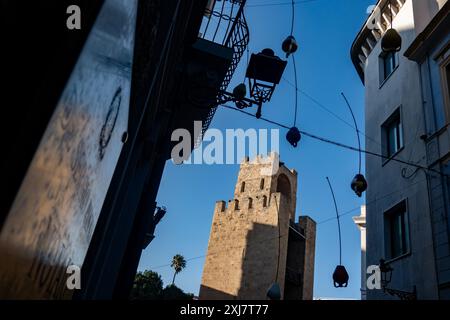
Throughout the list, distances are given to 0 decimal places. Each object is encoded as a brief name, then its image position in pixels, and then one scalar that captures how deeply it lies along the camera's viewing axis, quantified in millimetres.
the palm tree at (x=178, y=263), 54281
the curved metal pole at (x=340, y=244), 10923
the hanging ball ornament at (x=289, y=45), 7850
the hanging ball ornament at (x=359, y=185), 10828
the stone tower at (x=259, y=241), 30062
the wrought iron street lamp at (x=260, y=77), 7777
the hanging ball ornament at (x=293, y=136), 8695
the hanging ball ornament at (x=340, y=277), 9883
